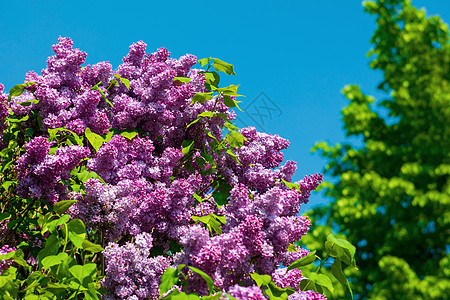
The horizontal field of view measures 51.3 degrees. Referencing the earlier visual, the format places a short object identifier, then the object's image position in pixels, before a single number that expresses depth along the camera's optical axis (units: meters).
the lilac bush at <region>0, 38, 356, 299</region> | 2.65
